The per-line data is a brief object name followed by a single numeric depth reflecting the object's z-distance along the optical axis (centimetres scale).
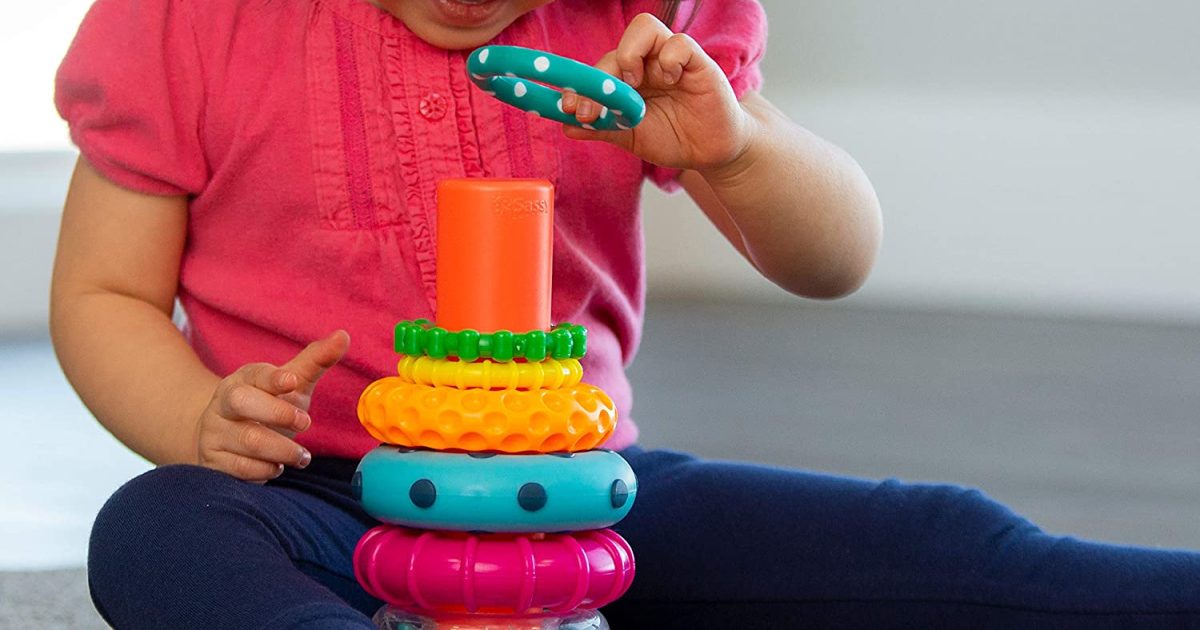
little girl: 173
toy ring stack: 145
